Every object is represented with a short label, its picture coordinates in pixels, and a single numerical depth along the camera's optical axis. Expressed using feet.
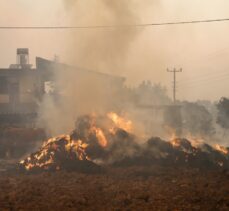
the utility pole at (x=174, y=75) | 209.50
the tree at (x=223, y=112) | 180.04
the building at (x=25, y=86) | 125.44
